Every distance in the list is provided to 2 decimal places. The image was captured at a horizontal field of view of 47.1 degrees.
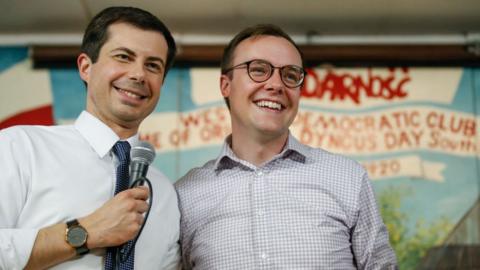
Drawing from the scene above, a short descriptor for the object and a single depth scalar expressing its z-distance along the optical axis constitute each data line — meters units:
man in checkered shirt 1.58
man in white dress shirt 1.24
